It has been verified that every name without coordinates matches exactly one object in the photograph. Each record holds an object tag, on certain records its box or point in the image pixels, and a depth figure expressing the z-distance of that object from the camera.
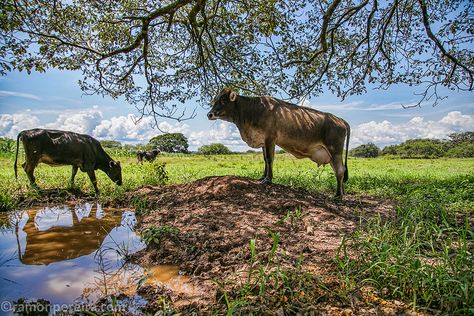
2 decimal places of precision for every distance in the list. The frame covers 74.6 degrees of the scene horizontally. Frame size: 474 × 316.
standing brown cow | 7.30
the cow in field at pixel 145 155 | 19.48
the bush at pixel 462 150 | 42.50
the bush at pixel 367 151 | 52.83
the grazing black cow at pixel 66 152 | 8.01
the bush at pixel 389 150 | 54.89
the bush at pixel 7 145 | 21.47
